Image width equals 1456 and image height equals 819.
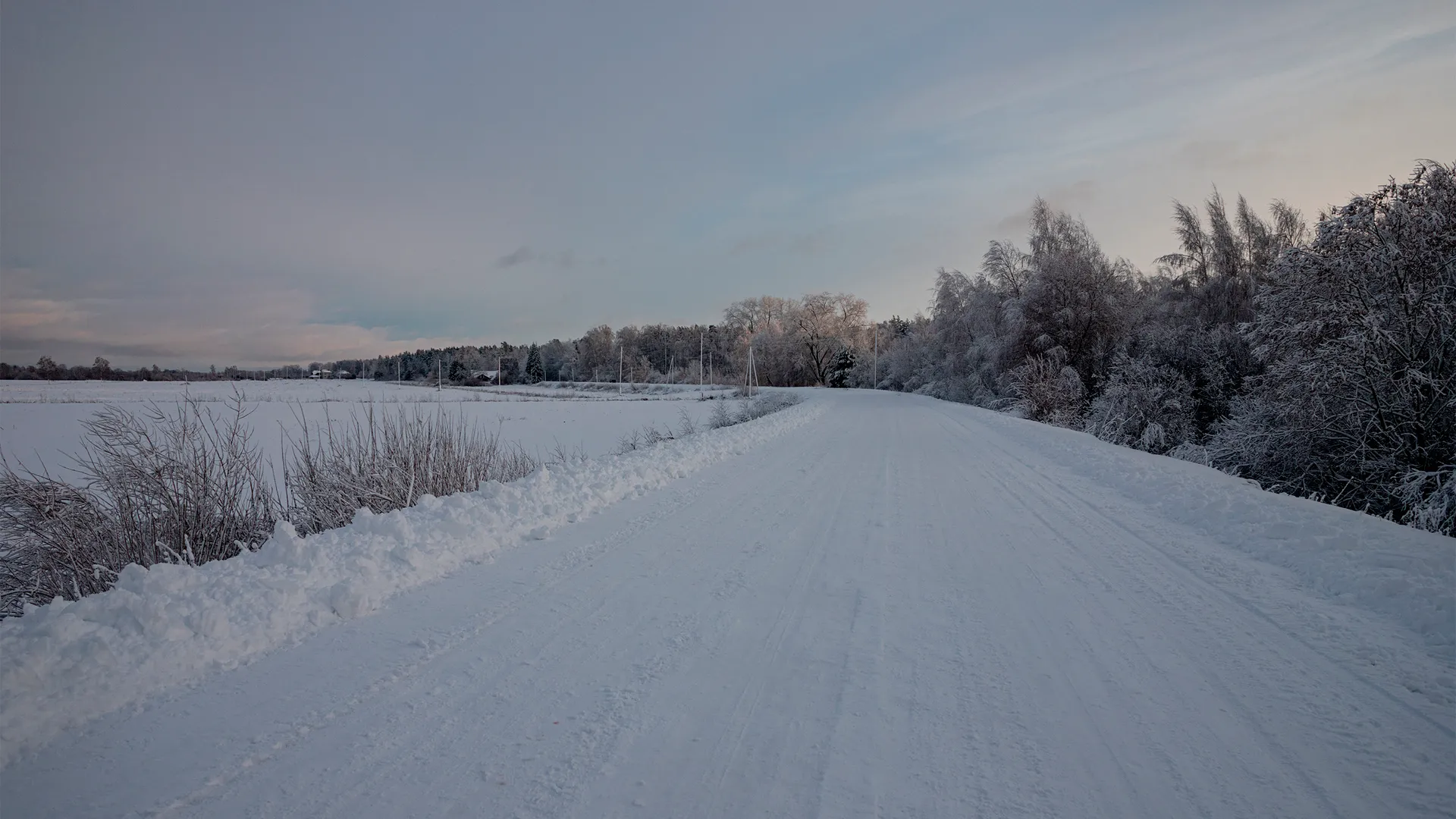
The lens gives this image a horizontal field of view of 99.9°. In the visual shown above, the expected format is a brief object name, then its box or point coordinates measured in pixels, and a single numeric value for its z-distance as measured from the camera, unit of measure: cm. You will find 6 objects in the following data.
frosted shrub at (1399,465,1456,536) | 794
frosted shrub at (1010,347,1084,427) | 2216
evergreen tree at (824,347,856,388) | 6925
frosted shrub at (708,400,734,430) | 2167
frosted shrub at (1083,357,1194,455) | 1830
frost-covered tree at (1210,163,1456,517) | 968
